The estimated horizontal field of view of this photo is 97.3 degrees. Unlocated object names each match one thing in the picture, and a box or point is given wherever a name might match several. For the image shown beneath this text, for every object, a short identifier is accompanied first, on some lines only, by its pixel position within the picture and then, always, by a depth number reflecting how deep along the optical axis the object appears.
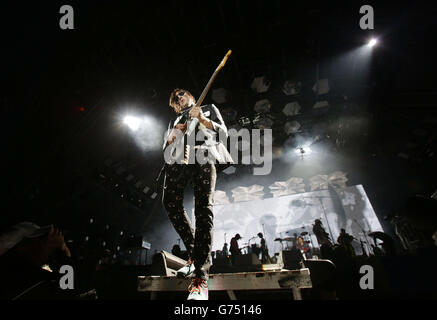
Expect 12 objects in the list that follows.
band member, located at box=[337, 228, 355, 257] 7.30
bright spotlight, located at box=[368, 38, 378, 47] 5.25
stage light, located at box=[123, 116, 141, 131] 7.12
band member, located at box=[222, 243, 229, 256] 10.45
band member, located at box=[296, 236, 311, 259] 9.52
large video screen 10.05
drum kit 9.55
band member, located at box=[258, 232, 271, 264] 9.00
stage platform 1.45
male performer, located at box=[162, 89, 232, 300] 1.54
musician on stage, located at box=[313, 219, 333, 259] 8.98
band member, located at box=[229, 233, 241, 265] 8.57
